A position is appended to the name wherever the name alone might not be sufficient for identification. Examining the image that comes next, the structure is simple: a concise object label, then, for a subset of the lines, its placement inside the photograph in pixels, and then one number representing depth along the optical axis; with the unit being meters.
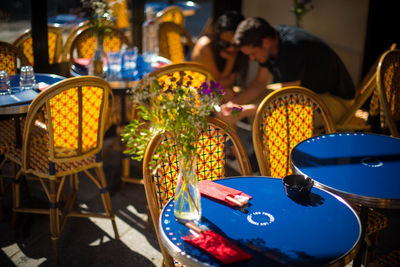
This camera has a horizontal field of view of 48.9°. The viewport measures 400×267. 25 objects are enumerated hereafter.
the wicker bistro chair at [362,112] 3.06
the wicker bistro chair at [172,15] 5.12
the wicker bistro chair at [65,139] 2.40
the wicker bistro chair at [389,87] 2.74
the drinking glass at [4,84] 2.84
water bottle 4.10
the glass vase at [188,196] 1.49
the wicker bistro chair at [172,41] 4.48
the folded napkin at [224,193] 1.62
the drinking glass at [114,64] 3.34
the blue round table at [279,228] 1.34
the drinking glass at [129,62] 3.42
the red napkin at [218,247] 1.32
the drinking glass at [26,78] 2.96
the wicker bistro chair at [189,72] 2.71
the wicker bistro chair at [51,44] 3.65
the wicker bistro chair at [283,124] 2.24
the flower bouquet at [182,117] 1.39
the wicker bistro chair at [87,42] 3.86
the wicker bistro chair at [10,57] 3.38
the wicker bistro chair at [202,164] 1.73
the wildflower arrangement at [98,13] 3.19
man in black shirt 3.30
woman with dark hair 3.88
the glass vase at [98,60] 3.30
